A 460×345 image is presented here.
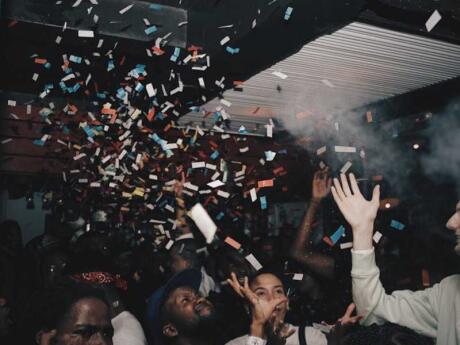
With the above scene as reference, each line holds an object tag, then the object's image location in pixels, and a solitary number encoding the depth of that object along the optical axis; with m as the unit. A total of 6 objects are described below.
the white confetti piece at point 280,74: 3.52
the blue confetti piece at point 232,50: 3.27
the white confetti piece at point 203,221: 4.26
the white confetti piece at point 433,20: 2.49
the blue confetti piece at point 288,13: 2.55
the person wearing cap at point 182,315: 3.23
